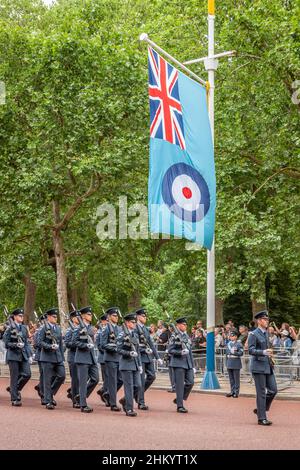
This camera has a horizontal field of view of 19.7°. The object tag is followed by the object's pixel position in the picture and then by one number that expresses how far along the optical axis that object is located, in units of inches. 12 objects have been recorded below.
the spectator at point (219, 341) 1102.2
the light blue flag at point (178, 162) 780.6
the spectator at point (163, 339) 1172.0
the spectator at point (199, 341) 1170.0
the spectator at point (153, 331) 1278.1
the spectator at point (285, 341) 1029.8
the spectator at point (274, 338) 1043.9
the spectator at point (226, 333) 1081.1
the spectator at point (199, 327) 1203.4
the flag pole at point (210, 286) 875.4
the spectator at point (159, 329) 1252.5
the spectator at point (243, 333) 1090.4
